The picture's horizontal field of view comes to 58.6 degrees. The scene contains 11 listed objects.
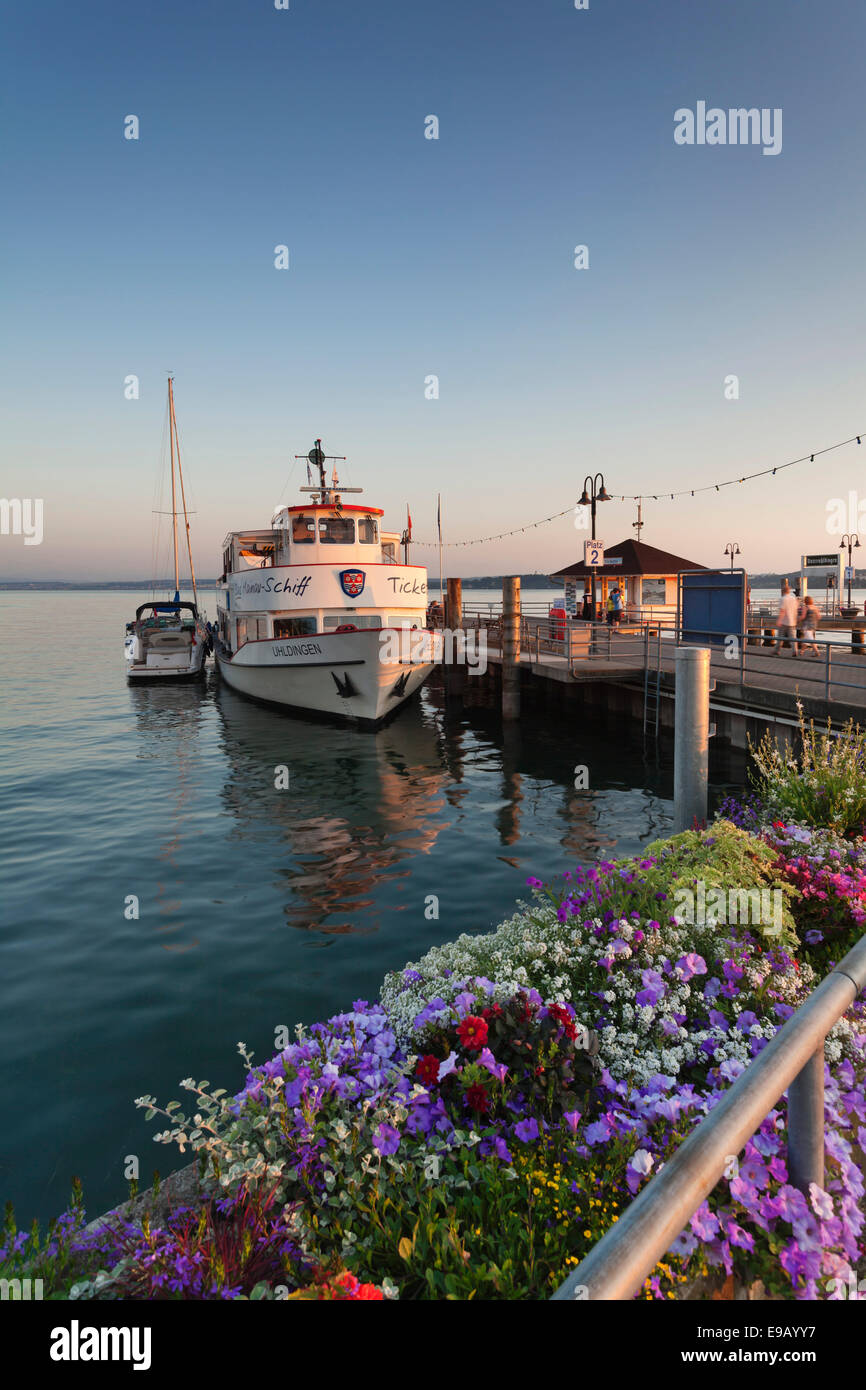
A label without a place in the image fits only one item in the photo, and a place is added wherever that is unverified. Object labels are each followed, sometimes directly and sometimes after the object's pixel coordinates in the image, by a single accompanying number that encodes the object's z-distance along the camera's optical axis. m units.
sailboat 31.66
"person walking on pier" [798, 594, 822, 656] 21.17
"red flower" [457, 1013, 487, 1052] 3.45
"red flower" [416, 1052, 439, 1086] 3.38
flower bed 2.42
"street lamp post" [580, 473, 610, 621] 26.11
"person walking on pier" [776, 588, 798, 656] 20.33
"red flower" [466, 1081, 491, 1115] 3.25
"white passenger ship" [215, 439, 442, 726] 20.31
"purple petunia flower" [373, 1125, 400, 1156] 2.92
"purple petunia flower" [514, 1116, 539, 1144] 3.01
